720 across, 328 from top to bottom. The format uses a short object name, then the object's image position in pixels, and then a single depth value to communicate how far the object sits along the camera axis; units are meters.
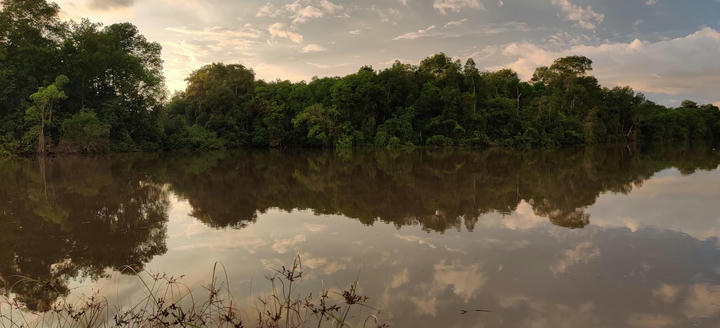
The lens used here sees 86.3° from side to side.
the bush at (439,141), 40.44
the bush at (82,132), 29.34
